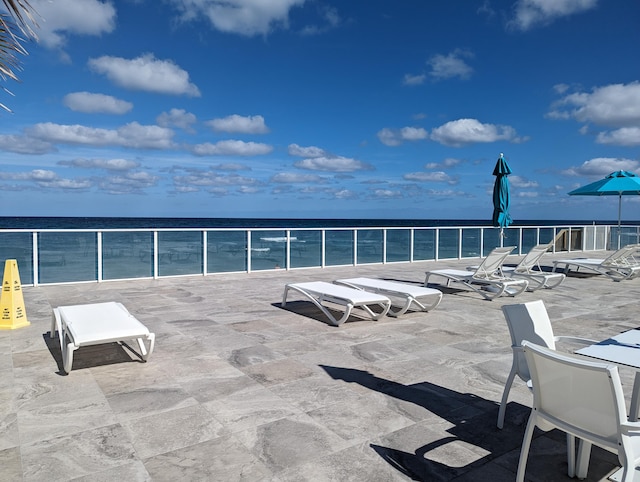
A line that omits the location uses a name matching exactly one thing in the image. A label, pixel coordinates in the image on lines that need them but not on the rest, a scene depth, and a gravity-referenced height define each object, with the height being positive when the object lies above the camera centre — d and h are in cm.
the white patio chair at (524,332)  265 -63
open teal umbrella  1172 +104
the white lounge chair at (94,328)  349 -83
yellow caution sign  489 -84
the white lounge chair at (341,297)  511 -83
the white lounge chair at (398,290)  560 -82
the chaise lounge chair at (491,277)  696 -81
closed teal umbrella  965 +66
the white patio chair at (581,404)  162 -67
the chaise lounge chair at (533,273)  790 -84
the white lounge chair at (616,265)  930 -81
